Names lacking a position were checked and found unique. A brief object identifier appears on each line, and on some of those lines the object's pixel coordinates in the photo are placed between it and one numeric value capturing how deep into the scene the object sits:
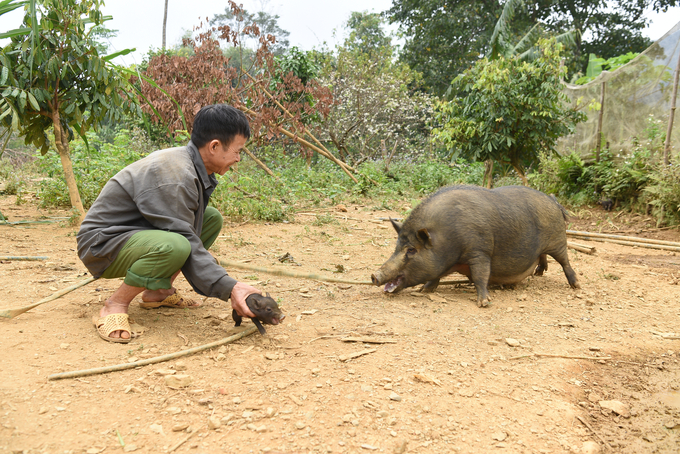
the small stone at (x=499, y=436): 2.29
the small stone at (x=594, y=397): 2.77
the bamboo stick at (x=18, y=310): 3.03
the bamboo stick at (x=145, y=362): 2.49
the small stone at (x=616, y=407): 2.67
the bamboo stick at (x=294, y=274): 4.30
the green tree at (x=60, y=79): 4.87
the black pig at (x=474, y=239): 4.29
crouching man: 2.86
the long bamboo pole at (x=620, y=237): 6.78
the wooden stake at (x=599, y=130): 9.95
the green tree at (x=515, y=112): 9.62
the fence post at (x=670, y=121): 8.17
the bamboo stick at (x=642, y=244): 6.59
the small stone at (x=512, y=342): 3.31
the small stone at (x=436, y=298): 4.20
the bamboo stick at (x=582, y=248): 6.17
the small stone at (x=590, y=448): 2.29
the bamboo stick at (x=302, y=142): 9.11
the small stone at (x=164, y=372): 2.59
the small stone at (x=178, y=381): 2.50
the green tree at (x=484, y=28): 20.12
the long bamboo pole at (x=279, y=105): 9.16
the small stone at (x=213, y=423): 2.20
